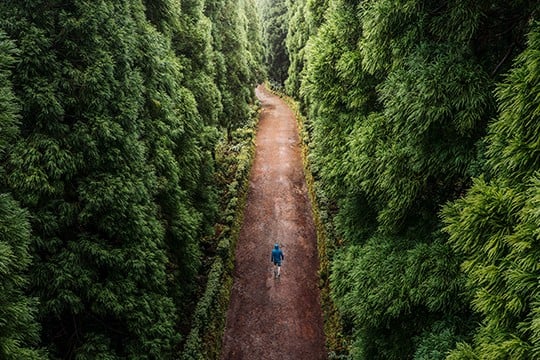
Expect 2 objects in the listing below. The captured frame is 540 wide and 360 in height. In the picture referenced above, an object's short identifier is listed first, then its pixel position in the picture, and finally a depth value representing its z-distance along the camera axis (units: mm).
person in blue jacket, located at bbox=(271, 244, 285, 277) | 13078
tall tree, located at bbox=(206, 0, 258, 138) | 18427
